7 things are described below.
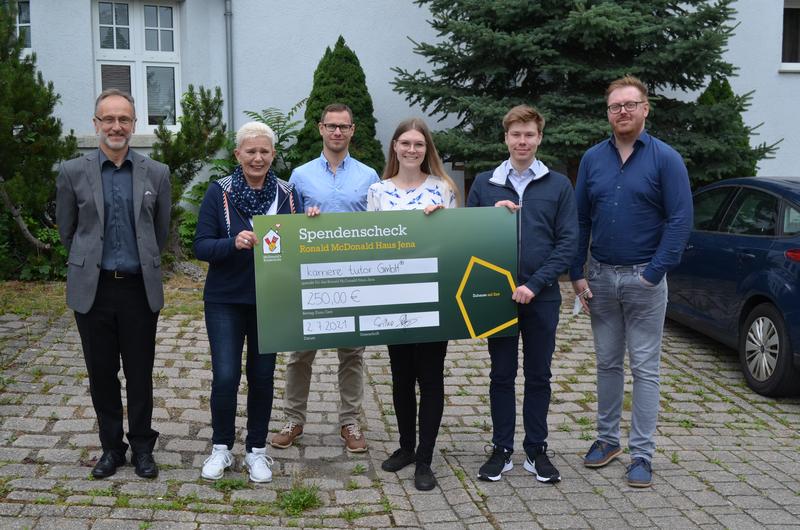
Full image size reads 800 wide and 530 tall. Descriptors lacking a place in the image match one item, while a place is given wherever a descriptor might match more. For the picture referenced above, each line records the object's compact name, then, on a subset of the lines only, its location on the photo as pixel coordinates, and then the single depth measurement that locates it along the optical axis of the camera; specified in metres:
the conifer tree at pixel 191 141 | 9.16
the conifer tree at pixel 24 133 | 8.03
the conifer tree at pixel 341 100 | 10.77
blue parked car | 6.03
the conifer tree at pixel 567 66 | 9.06
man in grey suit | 4.04
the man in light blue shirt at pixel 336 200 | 4.55
